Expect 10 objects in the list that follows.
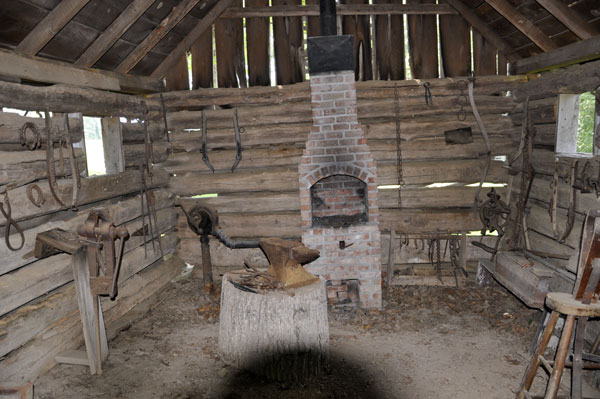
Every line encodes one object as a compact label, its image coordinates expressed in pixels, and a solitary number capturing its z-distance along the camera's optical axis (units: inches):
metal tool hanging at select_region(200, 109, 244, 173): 277.7
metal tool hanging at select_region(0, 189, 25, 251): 154.0
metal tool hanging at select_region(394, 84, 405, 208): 272.1
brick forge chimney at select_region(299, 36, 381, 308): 233.6
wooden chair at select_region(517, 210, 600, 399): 133.9
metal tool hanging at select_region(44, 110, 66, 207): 176.7
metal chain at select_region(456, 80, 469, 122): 270.8
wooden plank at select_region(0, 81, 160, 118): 168.2
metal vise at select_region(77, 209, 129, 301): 175.8
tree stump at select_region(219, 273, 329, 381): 173.2
